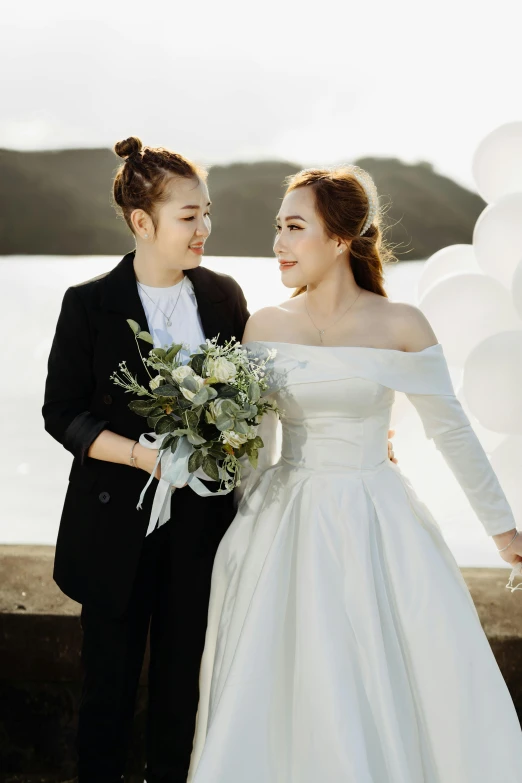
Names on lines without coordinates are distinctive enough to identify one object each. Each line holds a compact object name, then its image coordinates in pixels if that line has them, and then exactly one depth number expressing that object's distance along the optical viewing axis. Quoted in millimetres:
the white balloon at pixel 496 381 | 2256
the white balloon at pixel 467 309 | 2357
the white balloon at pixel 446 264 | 2643
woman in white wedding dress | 1671
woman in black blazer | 1831
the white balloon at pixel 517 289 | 2148
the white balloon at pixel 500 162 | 2363
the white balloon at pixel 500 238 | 2258
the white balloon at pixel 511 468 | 2445
